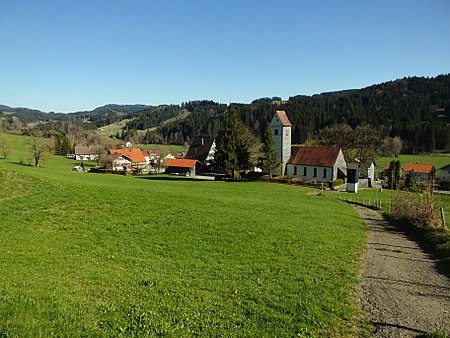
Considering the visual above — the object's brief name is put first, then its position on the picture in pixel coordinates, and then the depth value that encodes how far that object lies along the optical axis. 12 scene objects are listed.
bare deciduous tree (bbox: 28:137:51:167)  63.25
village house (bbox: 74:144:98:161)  121.81
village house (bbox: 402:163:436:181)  77.35
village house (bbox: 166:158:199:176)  76.94
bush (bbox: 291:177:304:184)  57.06
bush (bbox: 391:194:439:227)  22.03
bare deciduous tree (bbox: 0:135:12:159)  71.62
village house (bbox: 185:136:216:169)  84.88
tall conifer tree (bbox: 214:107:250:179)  56.31
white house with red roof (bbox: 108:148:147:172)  89.00
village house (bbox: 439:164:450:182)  83.28
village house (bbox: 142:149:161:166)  117.11
